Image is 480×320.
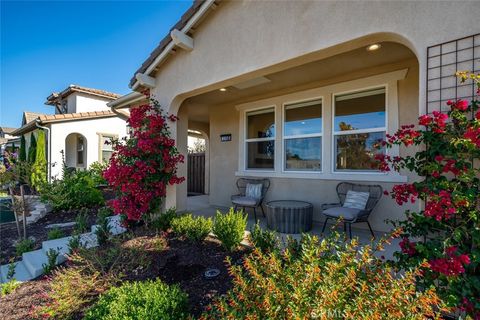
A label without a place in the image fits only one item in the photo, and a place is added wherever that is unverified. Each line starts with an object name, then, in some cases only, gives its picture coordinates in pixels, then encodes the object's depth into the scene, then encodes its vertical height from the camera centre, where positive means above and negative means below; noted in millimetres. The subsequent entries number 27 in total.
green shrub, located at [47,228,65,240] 5281 -1721
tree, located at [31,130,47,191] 8359 -168
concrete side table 4957 -1252
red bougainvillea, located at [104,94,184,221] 5180 -205
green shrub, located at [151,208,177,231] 5105 -1376
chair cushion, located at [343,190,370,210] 4711 -854
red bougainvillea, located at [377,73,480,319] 1978 -407
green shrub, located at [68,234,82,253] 4345 -1595
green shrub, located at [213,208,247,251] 3895 -1200
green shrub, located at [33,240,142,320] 2709 -1620
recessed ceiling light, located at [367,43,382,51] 3938 +1828
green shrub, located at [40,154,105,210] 7879 -1225
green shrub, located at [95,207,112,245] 4895 -1521
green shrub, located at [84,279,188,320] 2099 -1361
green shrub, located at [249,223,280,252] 3320 -1171
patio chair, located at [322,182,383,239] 4406 -918
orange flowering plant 1412 -893
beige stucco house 2609 +1468
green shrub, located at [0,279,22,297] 3496 -1929
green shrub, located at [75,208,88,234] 5562 -1606
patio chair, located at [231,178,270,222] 6016 -966
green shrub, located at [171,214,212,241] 4414 -1317
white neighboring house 11820 +1525
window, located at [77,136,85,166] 13648 +368
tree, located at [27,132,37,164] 12633 +391
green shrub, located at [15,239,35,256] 4980 -1887
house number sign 7615 +625
